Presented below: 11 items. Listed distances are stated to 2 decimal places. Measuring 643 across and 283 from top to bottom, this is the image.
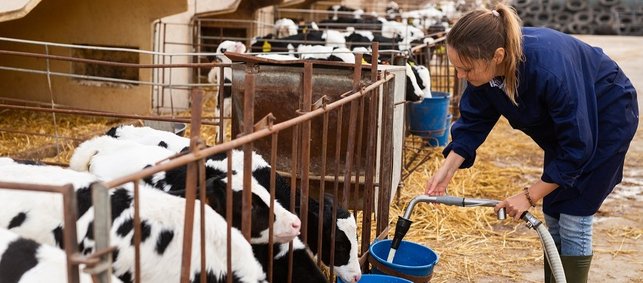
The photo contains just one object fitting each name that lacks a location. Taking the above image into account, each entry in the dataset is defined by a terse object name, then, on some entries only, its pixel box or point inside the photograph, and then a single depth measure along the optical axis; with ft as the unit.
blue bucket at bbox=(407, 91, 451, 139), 27.76
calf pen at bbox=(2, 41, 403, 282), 6.22
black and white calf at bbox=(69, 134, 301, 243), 10.59
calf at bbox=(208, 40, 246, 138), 31.99
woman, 10.43
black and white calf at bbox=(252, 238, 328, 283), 11.61
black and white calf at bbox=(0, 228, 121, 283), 7.94
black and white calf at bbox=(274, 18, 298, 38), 45.73
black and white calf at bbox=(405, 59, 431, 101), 26.45
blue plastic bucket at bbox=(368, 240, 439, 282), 13.23
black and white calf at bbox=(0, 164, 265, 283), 9.18
